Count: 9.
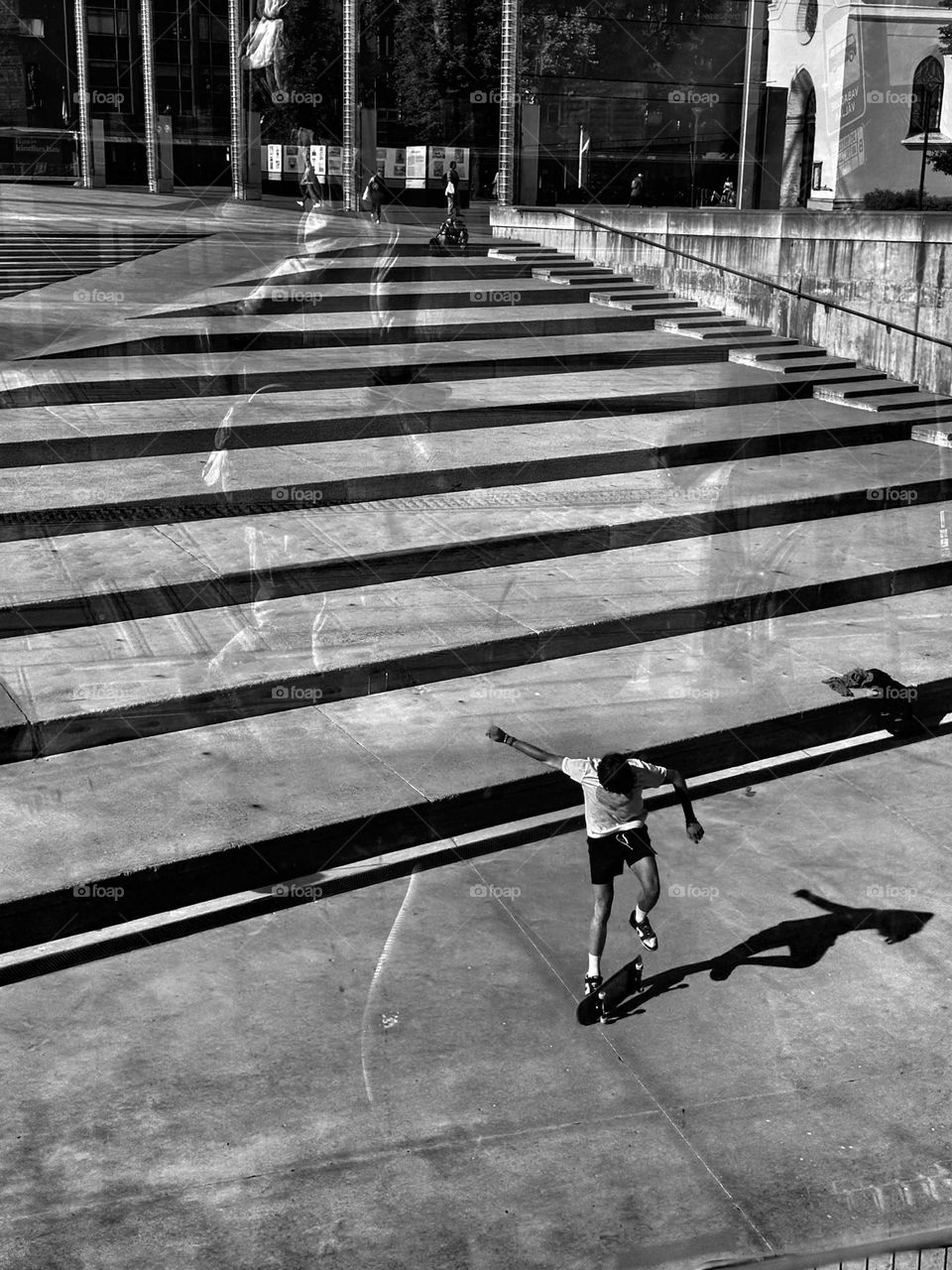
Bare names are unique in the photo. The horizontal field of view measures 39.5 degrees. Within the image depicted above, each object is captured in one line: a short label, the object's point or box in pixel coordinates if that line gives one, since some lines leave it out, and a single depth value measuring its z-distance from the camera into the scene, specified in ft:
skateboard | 20.59
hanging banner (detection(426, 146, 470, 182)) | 121.60
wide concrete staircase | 26.76
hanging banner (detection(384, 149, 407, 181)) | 125.97
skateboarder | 21.24
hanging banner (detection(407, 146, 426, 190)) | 122.31
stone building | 118.42
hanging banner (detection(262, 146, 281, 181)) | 144.97
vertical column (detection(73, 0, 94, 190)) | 155.02
